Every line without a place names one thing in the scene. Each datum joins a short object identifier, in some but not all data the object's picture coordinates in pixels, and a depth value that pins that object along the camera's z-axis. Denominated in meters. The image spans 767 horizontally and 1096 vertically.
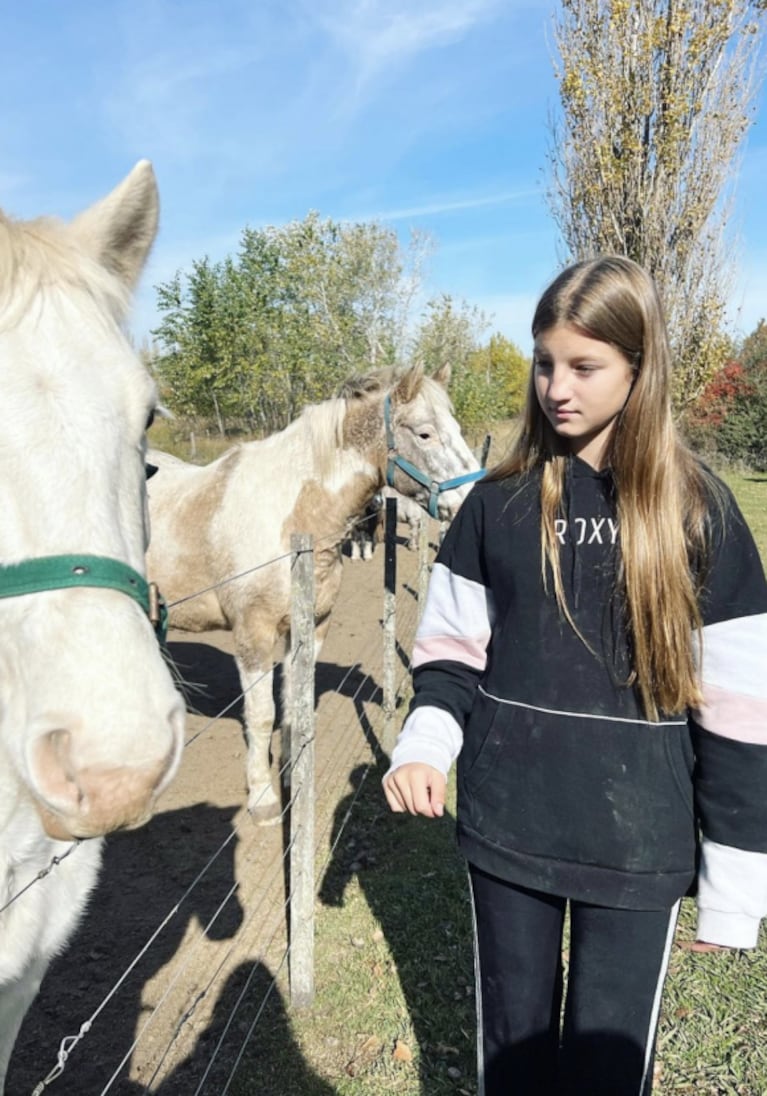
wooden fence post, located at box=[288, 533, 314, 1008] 2.71
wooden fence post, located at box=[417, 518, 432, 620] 5.90
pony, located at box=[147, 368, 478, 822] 4.21
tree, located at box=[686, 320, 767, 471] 28.73
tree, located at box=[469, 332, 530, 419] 33.03
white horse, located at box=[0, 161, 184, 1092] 1.00
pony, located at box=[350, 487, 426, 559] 6.04
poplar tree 12.45
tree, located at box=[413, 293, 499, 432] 25.42
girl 1.43
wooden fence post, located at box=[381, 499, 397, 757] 4.97
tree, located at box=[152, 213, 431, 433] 21.16
